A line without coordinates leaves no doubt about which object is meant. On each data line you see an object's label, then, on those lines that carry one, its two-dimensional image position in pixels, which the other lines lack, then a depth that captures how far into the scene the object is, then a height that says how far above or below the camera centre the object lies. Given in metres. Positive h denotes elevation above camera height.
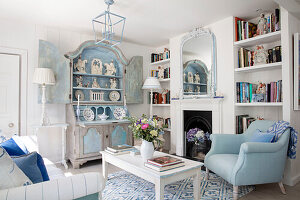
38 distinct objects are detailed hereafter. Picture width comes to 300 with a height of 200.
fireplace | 3.68 -0.56
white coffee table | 1.80 -0.68
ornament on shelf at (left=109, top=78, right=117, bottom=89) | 4.16 +0.39
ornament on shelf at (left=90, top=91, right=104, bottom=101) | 3.98 +0.13
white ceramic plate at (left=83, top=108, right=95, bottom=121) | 3.80 -0.23
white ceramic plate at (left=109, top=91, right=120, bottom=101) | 4.22 +0.13
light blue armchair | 2.13 -0.69
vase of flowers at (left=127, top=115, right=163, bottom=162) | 2.19 -0.35
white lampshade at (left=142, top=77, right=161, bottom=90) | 4.06 +0.37
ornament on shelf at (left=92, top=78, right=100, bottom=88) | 3.96 +0.36
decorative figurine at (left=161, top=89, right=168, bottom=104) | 4.58 +0.16
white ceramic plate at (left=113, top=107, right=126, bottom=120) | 4.12 -0.22
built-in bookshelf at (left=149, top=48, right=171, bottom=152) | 4.53 +0.50
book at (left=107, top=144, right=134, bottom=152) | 2.53 -0.59
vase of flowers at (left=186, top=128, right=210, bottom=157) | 3.67 -0.69
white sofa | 0.97 -0.45
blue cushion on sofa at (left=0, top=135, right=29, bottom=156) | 1.62 -0.38
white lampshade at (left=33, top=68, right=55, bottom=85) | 3.10 +0.40
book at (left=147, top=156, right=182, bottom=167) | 1.92 -0.58
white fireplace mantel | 3.40 -0.17
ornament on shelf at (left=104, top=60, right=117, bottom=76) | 4.12 +0.68
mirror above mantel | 3.54 +0.71
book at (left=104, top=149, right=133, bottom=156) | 2.48 -0.63
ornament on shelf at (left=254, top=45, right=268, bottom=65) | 2.96 +0.69
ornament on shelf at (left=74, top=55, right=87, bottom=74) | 3.78 +0.69
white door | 3.26 +0.15
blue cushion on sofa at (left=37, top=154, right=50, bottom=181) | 1.36 -0.45
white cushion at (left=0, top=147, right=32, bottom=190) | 1.04 -0.38
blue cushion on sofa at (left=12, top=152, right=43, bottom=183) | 1.24 -0.40
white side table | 3.38 -0.65
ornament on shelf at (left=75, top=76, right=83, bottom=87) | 3.83 +0.41
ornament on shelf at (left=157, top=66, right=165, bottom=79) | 4.69 +0.70
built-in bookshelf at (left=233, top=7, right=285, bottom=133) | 2.85 +0.43
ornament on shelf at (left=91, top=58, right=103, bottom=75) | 3.94 +0.71
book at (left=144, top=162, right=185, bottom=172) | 1.88 -0.62
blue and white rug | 2.30 -1.08
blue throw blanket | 2.34 -0.39
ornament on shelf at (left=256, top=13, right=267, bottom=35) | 2.96 +1.14
